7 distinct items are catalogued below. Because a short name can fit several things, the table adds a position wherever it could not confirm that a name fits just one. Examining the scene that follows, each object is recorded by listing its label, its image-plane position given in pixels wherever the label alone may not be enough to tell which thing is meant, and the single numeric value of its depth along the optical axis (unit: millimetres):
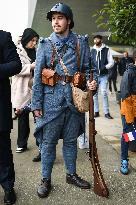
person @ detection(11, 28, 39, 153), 5668
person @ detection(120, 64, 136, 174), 4918
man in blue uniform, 4246
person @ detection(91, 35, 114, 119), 9078
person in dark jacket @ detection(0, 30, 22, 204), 3861
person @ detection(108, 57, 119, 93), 17194
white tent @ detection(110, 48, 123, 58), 27609
